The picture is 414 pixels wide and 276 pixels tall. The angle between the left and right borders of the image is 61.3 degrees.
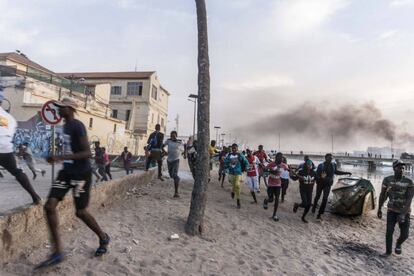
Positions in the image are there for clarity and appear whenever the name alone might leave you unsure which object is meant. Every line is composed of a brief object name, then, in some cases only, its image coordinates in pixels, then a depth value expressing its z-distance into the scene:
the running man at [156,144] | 9.77
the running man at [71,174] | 3.81
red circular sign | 6.63
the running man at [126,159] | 15.45
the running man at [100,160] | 12.98
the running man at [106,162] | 13.08
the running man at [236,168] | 9.62
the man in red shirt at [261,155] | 12.97
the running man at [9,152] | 4.68
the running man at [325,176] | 9.90
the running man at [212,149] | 13.59
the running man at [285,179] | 11.42
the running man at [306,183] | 9.65
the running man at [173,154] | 9.29
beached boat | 11.21
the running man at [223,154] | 14.14
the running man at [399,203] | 6.95
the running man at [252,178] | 11.01
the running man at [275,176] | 9.32
